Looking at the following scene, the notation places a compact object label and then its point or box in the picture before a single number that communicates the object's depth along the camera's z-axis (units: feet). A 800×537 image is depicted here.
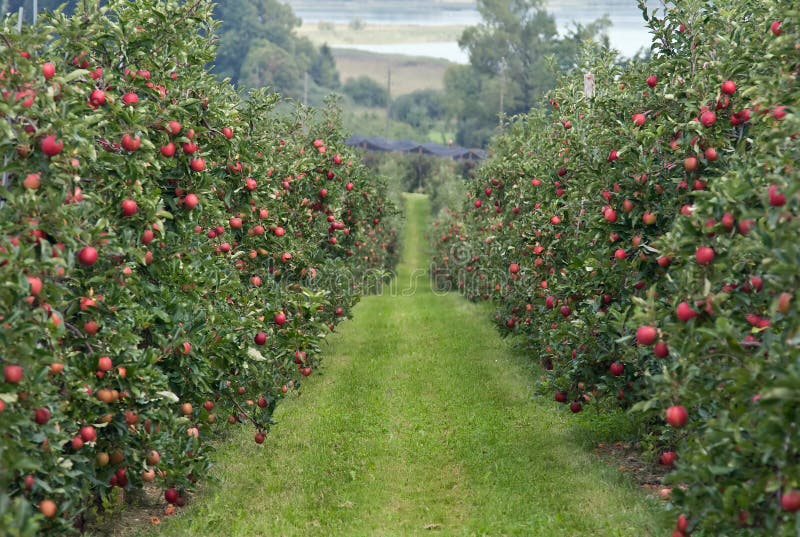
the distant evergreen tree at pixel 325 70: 350.64
